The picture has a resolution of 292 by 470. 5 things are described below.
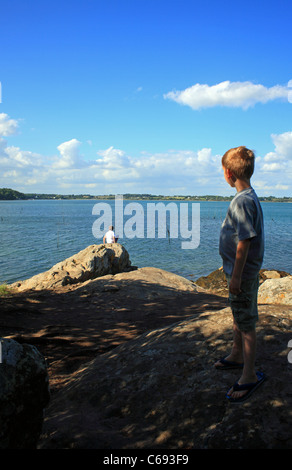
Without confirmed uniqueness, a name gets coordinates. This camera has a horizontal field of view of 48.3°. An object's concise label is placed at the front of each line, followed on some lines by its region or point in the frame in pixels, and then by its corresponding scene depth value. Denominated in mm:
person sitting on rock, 21234
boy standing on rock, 3178
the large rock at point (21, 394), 2713
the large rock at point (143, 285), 11843
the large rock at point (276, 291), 9719
